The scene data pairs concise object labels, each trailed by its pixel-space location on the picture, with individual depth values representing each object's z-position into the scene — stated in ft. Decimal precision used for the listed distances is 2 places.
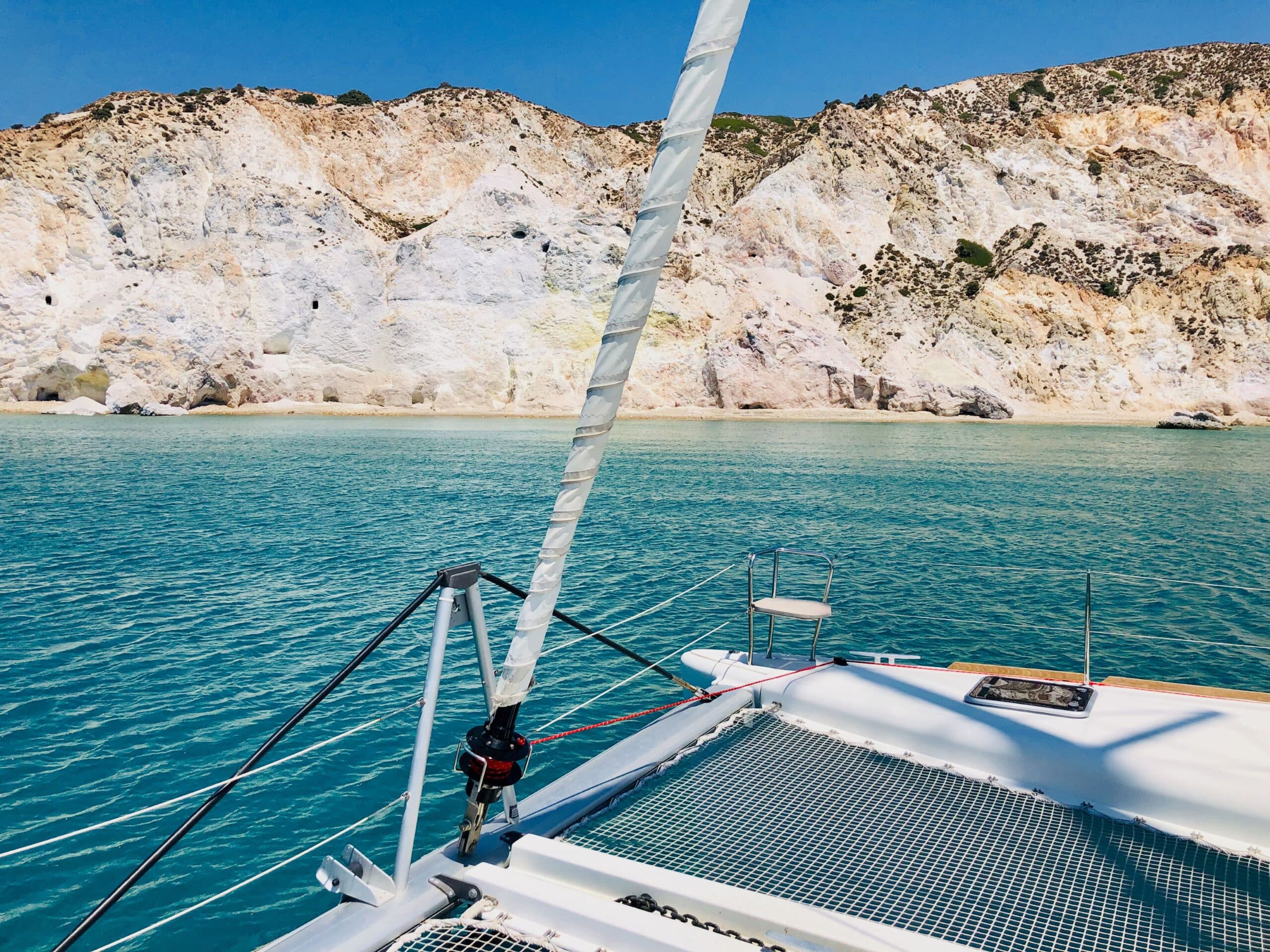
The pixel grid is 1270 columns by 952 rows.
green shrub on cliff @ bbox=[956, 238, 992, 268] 251.39
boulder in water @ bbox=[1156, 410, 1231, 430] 203.92
